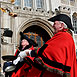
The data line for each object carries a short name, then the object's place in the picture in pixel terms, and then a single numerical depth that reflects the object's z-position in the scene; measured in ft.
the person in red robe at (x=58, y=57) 6.79
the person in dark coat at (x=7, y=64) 11.94
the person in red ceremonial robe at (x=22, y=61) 9.81
